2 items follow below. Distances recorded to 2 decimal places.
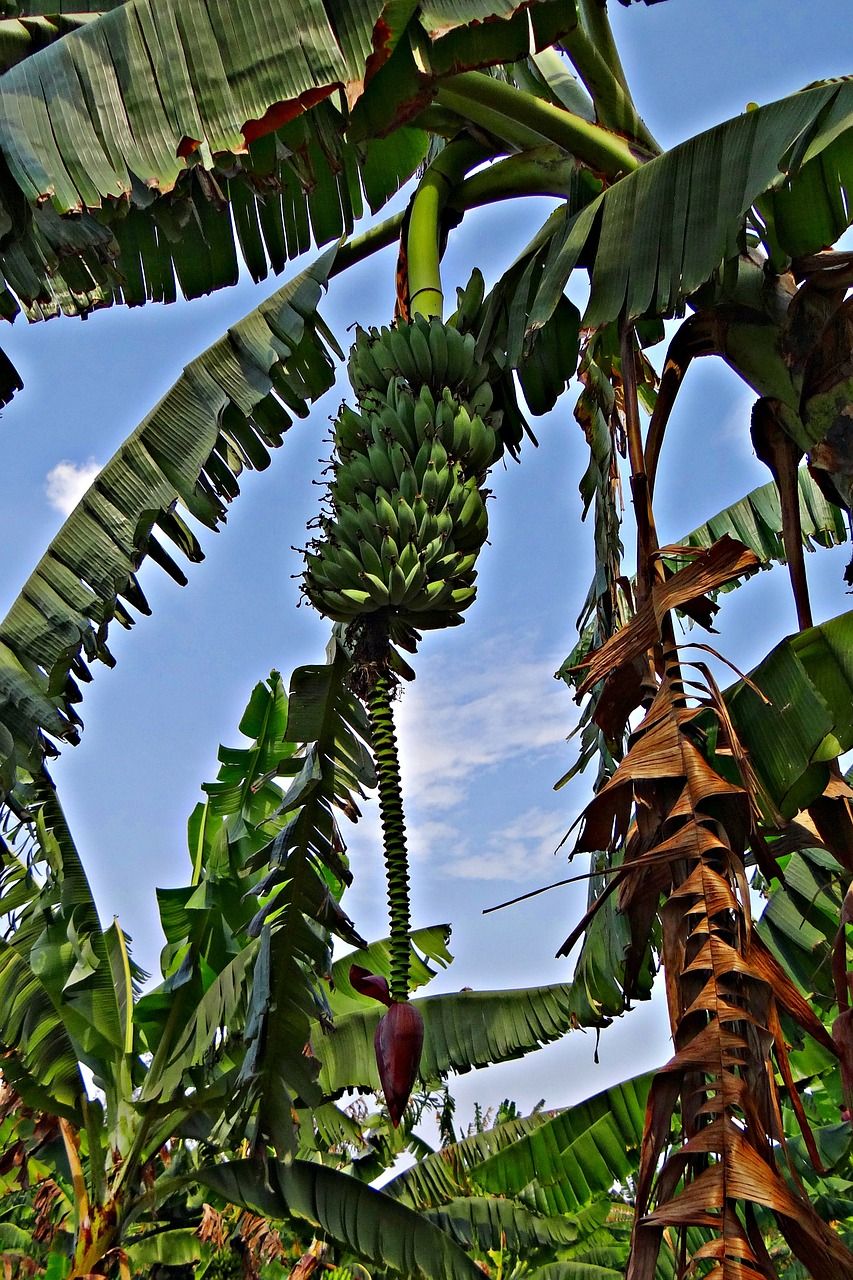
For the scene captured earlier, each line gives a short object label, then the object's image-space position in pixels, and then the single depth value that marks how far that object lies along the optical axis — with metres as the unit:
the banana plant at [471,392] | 1.67
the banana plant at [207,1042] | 3.56
